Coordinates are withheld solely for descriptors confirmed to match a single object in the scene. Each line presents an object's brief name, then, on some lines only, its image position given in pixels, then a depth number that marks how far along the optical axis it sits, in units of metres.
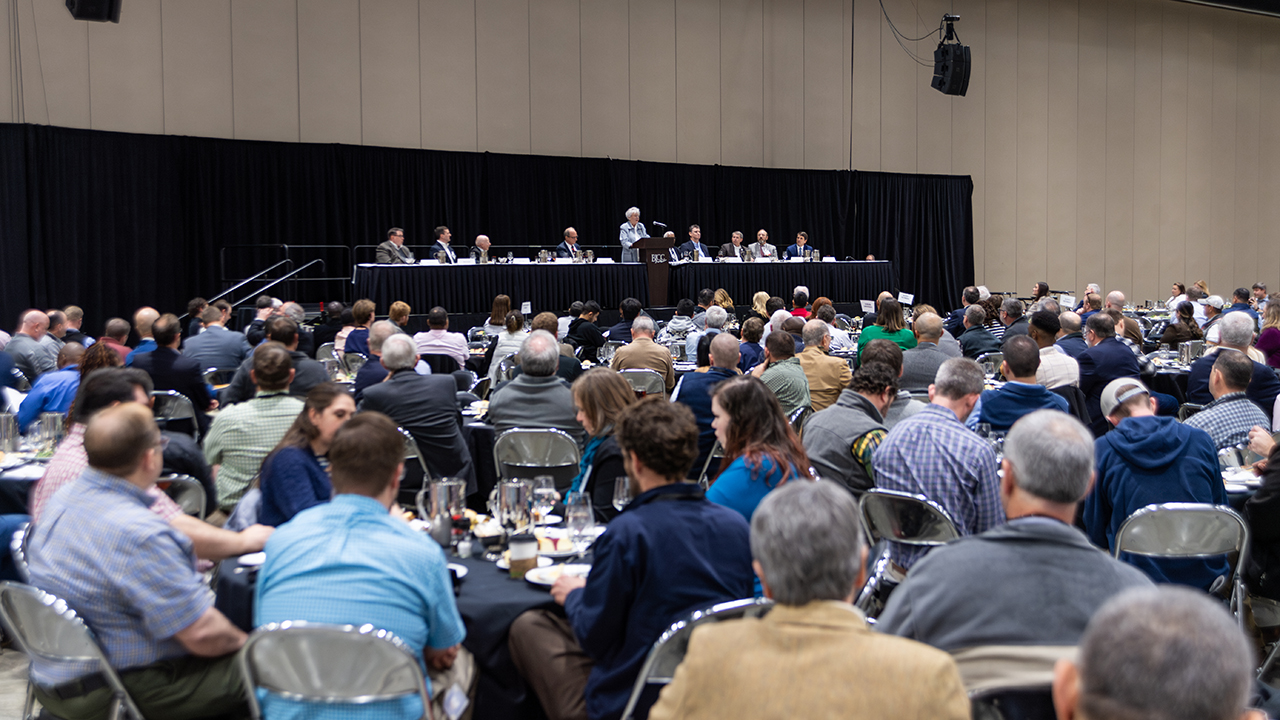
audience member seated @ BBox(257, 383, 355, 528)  3.37
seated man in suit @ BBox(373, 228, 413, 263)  13.51
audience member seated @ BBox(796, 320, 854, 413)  6.79
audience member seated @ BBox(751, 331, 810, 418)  6.20
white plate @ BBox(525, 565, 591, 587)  3.03
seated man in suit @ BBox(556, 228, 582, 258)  14.99
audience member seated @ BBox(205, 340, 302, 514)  4.29
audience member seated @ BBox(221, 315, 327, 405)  6.06
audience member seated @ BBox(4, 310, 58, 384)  7.98
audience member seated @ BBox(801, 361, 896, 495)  4.02
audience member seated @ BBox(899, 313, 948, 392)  6.75
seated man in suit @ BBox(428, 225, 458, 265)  13.77
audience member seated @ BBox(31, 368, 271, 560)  3.05
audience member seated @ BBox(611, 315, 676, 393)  7.40
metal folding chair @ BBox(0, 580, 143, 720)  2.46
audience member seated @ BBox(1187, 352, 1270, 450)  4.70
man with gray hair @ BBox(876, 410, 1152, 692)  1.93
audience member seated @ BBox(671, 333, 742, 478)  5.64
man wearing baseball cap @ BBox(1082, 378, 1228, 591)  3.82
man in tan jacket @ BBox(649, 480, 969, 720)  1.58
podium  15.02
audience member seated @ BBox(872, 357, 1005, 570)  3.57
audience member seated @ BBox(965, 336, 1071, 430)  4.90
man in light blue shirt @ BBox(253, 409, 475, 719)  2.32
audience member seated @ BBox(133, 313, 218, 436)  6.41
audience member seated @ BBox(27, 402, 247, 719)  2.51
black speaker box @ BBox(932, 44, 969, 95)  16.86
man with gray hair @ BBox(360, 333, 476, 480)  5.31
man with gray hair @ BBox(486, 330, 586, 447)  5.38
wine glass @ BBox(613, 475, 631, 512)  3.48
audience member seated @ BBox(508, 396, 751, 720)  2.50
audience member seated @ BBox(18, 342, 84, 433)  5.52
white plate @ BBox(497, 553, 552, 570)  3.20
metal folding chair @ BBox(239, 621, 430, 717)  2.20
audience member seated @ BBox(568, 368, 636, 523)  3.87
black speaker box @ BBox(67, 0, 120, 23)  10.48
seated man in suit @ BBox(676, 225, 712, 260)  16.06
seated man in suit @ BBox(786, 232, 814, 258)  16.92
